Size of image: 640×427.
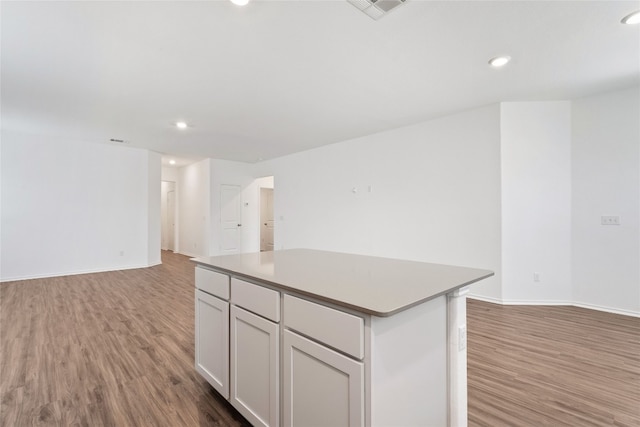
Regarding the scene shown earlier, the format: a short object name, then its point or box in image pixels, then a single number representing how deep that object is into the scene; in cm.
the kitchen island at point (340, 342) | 109
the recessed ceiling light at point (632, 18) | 212
